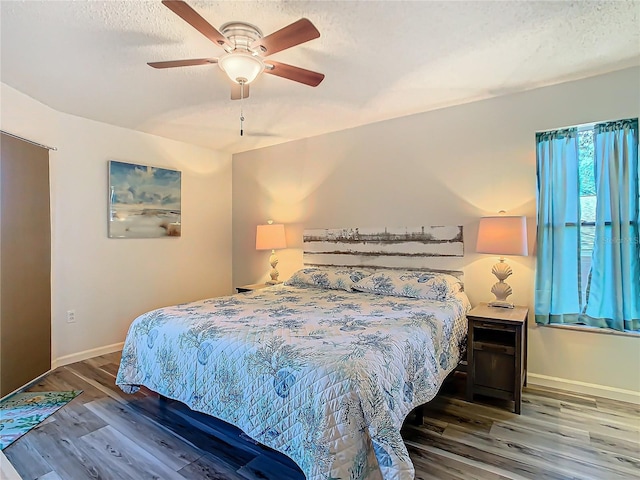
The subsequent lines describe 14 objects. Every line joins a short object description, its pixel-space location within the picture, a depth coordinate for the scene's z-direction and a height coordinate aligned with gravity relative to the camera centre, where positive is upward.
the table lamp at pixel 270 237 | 4.27 +0.04
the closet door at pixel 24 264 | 2.68 -0.18
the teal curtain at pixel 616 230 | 2.52 +0.05
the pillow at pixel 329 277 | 3.47 -0.39
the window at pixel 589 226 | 2.53 +0.09
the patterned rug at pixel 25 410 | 2.19 -1.21
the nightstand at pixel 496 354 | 2.43 -0.85
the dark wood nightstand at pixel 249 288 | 4.11 -0.57
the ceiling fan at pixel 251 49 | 1.66 +1.03
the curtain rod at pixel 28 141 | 2.67 +0.87
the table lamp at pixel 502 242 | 2.65 -0.03
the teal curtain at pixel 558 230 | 2.75 +0.07
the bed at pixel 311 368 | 1.45 -0.68
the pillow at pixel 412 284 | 2.92 -0.41
